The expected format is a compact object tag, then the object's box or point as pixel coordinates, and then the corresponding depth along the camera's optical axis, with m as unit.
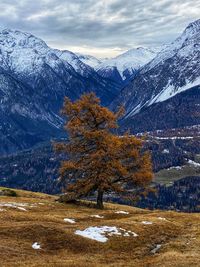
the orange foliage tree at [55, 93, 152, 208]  73.50
